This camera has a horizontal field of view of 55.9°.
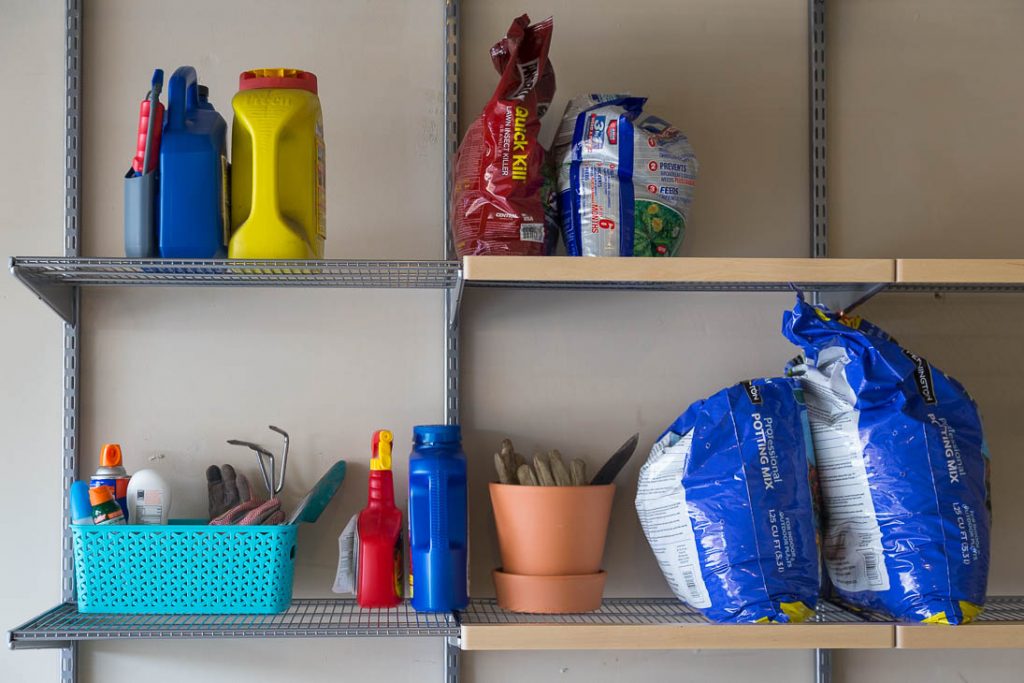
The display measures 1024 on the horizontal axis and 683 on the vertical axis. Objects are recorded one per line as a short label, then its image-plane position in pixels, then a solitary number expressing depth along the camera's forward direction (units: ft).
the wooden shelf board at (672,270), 4.36
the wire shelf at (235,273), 4.42
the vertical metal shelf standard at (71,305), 5.05
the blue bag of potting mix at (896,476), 4.37
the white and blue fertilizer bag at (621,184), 4.62
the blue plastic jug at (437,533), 4.57
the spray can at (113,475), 4.67
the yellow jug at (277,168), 4.41
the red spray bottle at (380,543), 4.74
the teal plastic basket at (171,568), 4.49
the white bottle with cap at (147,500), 4.67
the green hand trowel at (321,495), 4.86
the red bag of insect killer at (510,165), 4.64
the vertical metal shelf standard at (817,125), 5.43
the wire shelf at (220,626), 4.32
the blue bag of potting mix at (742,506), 4.40
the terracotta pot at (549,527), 4.65
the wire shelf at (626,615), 4.52
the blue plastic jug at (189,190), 4.38
